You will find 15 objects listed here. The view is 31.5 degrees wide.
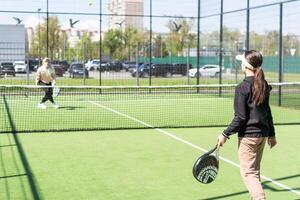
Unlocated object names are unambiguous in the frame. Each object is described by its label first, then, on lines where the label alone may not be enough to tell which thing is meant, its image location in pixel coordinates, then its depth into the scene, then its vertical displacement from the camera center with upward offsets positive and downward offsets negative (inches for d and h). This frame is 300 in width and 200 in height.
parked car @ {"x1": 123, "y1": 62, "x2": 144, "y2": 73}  1117.4 +7.2
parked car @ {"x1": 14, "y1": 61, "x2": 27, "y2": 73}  951.5 +5.9
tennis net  551.8 -51.3
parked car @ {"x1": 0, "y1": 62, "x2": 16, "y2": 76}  951.6 +1.3
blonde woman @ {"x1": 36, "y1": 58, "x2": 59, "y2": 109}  654.5 -8.8
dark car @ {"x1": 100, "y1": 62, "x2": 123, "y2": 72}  1017.0 +7.8
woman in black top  209.9 -19.5
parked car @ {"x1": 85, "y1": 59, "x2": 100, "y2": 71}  1014.4 +9.8
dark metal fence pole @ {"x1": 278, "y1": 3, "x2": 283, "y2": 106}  745.0 +15.6
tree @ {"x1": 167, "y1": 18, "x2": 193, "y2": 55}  2101.3 +132.4
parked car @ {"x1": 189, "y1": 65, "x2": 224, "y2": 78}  1214.1 -0.5
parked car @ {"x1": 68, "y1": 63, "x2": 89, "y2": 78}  1043.6 +0.0
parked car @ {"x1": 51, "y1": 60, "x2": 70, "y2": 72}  1087.2 +13.2
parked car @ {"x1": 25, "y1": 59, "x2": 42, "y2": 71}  979.5 +10.9
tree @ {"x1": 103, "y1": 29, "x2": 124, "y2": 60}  2136.1 +140.8
